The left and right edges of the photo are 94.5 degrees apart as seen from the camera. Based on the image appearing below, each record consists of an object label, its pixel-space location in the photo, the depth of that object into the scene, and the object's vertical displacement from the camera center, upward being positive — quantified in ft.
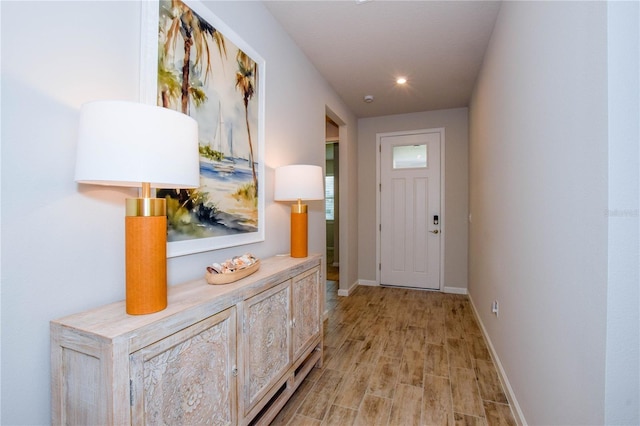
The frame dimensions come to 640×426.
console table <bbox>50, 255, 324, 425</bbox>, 2.75 -1.71
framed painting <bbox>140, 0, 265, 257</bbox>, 4.26 +1.74
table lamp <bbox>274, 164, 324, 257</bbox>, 6.84 +0.46
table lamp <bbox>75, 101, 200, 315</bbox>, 2.85 +0.45
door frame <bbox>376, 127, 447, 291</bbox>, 13.91 +1.03
